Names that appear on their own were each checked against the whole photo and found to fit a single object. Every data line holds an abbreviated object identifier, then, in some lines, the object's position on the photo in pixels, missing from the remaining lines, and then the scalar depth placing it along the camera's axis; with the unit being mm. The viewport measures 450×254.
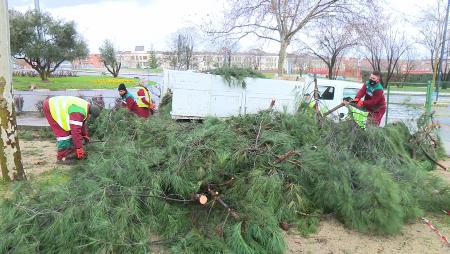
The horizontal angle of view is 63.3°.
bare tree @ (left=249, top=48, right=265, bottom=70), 23850
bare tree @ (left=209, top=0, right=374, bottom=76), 15158
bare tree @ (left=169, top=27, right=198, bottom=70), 25703
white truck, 8922
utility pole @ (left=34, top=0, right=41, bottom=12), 19944
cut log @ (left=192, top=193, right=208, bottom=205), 3281
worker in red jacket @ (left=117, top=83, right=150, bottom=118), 7523
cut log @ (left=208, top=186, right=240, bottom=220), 3254
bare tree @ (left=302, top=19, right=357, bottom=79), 15664
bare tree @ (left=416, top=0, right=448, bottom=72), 27297
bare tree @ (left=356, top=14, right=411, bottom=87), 35625
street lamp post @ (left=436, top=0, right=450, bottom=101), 22534
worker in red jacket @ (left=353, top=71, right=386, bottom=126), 5945
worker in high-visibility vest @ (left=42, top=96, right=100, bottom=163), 5633
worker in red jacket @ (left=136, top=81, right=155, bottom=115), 8117
